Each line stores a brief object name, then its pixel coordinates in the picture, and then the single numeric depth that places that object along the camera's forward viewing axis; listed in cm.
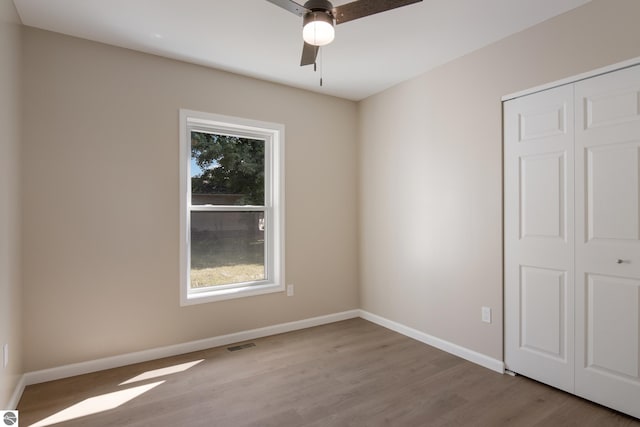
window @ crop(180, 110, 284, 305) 328
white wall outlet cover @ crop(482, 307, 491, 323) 287
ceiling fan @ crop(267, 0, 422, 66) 174
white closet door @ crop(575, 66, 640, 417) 210
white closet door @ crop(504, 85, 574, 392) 241
